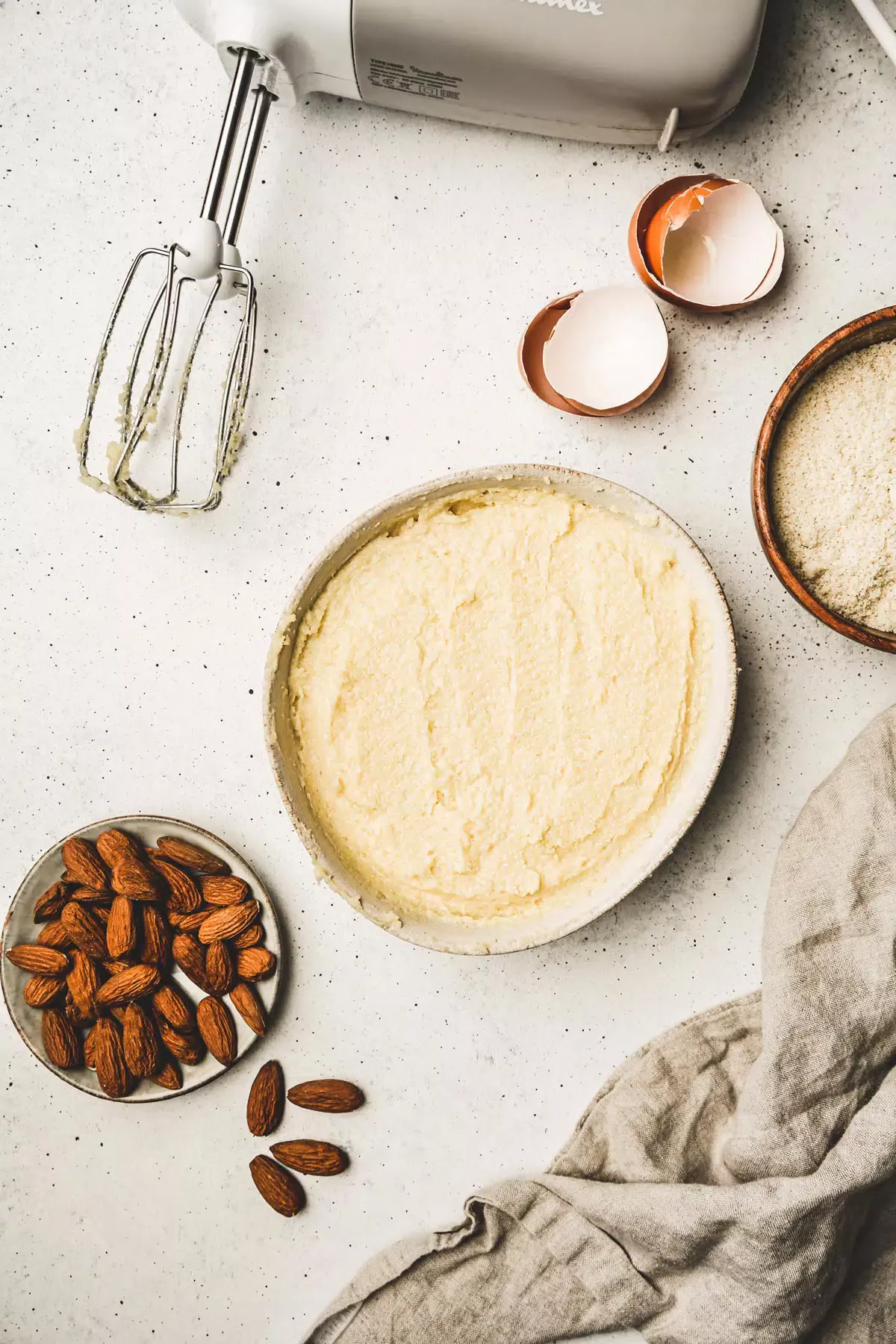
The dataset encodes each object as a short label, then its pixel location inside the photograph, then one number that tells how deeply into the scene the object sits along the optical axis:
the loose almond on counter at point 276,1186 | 0.65
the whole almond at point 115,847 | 0.64
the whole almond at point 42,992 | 0.64
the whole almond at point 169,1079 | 0.64
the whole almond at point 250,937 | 0.64
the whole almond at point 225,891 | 0.64
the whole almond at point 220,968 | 0.64
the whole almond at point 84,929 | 0.64
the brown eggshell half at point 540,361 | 0.63
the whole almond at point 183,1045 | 0.64
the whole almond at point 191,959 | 0.64
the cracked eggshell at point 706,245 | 0.63
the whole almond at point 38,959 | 0.64
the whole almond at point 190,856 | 0.64
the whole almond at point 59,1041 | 0.64
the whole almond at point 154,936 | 0.64
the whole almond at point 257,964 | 0.64
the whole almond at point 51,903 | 0.64
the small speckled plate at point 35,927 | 0.64
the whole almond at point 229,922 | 0.64
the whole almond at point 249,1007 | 0.64
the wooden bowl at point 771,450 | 0.61
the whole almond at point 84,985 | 0.64
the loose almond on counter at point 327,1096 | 0.64
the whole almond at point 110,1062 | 0.64
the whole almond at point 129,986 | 0.64
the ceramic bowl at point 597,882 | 0.61
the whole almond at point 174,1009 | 0.64
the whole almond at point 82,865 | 0.64
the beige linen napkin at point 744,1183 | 0.61
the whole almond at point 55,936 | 0.64
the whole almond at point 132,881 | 0.64
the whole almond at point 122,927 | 0.64
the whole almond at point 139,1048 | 0.64
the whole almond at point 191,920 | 0.64
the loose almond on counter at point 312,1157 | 0.64
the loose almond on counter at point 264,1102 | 0.65
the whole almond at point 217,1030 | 0.64
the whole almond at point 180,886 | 0.64
